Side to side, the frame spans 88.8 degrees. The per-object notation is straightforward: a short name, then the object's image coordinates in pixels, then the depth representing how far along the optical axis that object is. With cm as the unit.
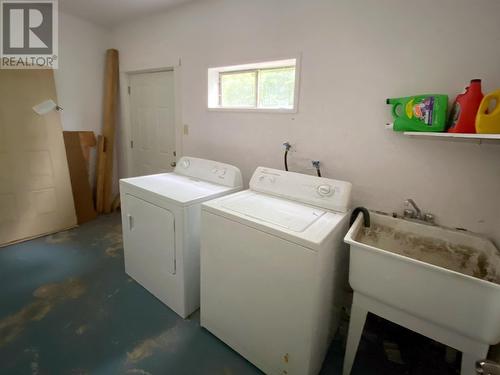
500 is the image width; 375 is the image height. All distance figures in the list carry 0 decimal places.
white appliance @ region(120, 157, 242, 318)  174
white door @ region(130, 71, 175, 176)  302
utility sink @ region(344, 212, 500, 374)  101
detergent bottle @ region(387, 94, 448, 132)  136
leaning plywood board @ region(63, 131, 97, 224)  317
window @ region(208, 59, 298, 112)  212
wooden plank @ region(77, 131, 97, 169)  332
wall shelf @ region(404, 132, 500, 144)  110
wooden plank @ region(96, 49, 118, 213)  334
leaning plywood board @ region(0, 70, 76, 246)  262
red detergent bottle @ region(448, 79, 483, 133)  123
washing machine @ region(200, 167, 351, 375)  123
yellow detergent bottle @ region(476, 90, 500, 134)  113
